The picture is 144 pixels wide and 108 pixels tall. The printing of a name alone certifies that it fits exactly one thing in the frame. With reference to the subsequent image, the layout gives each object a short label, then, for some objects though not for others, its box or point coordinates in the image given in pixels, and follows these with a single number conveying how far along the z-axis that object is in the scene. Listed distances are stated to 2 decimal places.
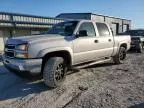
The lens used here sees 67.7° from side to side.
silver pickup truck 2.65
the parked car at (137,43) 7.30
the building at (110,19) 13.46
